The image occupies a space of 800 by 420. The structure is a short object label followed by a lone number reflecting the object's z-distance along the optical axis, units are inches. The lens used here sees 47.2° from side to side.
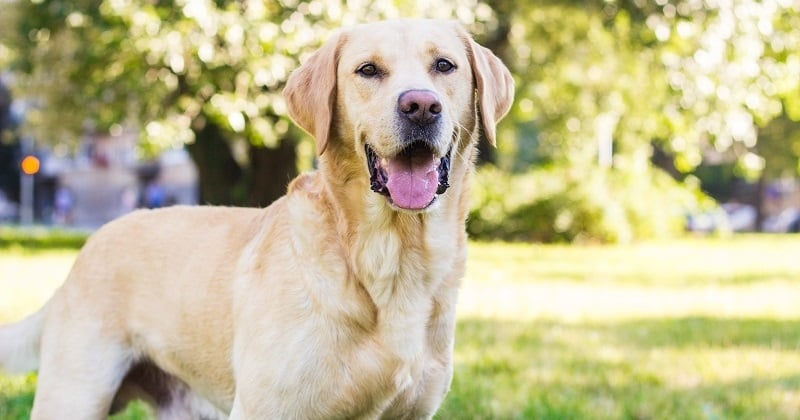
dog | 126.3
